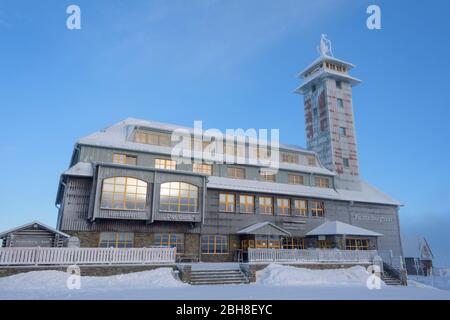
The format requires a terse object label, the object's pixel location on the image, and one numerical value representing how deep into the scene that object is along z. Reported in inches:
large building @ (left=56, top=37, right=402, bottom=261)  821.2
